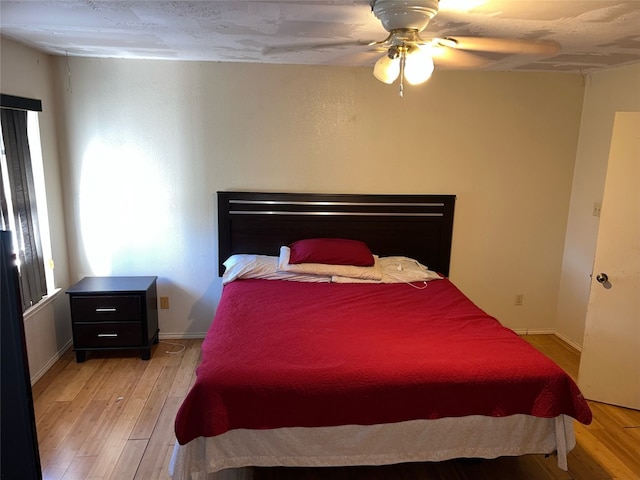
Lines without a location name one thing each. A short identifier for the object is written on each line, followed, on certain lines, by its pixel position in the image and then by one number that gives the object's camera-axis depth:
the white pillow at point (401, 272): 3.29
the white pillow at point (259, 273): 3.28
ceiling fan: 1.78
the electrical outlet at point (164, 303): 3.71
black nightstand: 3.22
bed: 1.98
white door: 2.72
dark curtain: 2.80
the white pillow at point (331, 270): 3.27
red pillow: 3.32
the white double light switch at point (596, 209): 3.50
